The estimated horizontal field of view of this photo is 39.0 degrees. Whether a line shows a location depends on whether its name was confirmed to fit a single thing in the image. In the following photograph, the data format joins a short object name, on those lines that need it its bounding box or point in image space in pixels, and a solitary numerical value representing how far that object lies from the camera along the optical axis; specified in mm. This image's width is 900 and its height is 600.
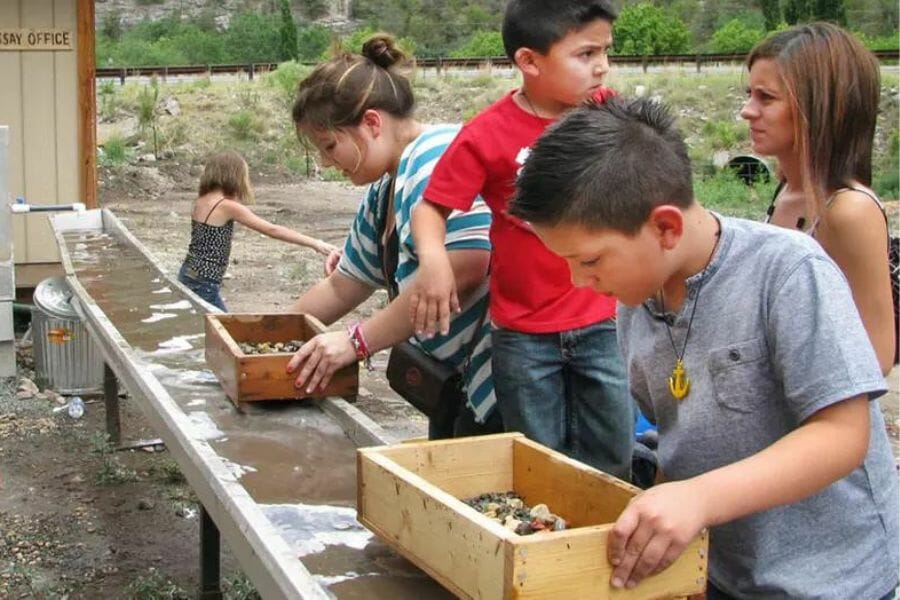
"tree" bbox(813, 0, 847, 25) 50812
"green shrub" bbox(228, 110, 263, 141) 29375
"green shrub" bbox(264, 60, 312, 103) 33025
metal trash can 7902
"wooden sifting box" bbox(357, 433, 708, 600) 1951
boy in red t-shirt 3301
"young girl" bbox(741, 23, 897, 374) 2691
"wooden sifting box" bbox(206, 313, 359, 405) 3641
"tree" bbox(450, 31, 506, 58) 56472
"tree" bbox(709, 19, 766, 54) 56688
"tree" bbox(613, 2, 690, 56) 56462
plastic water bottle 7766
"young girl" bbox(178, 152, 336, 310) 7883
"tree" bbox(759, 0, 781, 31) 54253
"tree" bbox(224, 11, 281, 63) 60719
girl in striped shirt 3432
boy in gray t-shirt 1954
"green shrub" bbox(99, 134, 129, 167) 24031
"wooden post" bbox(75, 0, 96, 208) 9328
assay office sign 9203
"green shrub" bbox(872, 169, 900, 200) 24891
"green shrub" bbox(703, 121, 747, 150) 31469
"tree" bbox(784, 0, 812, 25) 51250
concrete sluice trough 2484
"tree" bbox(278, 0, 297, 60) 57031
